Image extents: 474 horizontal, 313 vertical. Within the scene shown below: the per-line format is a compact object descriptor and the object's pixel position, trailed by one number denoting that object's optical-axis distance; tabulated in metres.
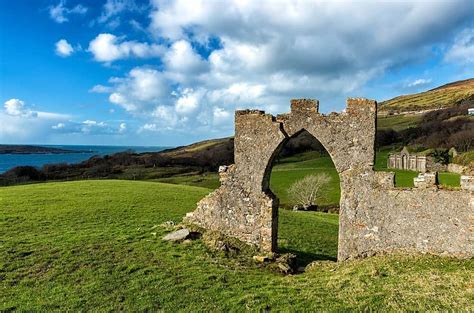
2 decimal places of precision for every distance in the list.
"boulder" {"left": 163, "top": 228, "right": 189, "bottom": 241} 16.77
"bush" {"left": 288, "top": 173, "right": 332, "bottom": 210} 47.78
